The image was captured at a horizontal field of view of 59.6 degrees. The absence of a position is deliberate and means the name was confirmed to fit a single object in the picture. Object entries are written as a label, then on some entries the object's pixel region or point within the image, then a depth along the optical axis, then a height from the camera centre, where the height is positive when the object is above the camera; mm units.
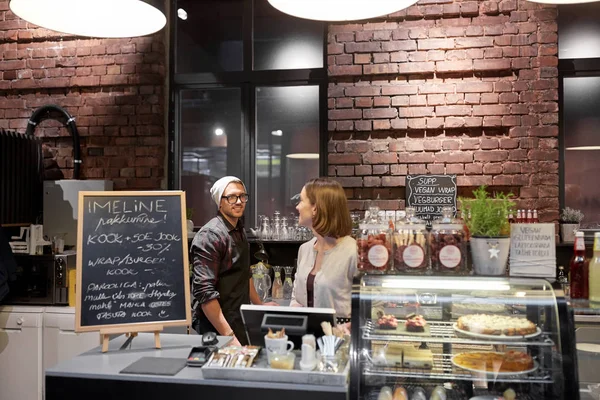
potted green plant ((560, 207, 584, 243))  4156 -160
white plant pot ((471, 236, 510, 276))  2090 -200
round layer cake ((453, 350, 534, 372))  2102 -643
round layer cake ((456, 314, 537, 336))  2078 -489
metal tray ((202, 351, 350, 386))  1935 -645
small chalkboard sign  4270 +89
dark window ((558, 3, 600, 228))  4449 +807
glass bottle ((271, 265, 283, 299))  4113 -653
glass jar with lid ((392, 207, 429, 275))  2150 -182
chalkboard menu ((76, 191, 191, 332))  2418 -271
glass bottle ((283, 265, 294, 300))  4086 -654
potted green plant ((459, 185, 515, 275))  2092 -126
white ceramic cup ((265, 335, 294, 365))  2037 -553
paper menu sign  2068 -185
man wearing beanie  3156 -395
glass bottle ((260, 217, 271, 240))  4359 -231
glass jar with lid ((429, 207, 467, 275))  2111 -178
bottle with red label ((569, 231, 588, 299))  2146 -267
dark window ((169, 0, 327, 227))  4879 +976
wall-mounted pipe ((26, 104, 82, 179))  4883 +796
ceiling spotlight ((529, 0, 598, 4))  2555 +992
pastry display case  2031 -533
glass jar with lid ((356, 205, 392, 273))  2172 -183
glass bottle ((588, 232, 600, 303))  2109 -288
